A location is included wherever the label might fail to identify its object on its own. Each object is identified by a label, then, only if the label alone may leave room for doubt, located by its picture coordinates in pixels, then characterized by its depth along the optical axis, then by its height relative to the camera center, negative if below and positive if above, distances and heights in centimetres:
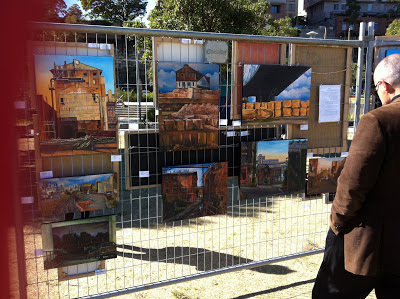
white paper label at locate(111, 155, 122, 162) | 262 -40
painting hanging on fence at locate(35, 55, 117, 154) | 235 +2
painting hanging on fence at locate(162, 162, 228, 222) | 291 -73
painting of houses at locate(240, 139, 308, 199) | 314 -59
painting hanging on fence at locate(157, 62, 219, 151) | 272 +0
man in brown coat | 193 -60
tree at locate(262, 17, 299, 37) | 2494 +619
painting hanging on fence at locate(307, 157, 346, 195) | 343 -69
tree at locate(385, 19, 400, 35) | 3326 +747
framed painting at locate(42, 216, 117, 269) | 259 -103
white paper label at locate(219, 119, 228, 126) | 295 -15
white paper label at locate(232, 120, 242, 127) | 299 -16
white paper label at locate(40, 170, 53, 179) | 247 -48
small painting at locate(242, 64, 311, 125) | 302 +9
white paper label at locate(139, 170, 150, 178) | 276 -54
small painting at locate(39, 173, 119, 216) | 250 -65
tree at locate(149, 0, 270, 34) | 1427 +373
